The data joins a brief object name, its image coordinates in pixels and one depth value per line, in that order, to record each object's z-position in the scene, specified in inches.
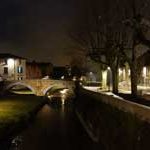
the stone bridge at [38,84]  1685.7
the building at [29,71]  2443.5
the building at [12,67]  2085.2
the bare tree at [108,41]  742.6
